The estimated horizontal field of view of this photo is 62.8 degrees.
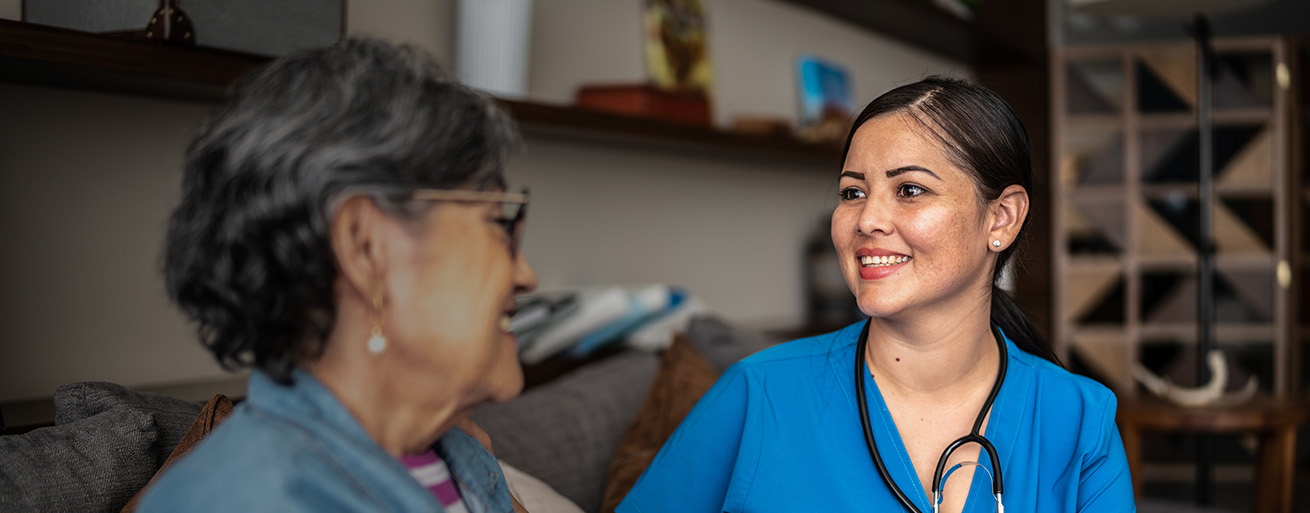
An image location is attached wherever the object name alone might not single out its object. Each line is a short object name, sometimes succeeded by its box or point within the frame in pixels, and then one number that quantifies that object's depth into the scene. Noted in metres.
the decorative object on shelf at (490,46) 2.09
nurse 1.42
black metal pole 3.70
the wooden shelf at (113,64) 1.30
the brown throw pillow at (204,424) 1.17
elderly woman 0.78
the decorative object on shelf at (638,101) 2.41
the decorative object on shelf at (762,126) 2.87
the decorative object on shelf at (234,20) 1.43
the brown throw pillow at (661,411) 1.74
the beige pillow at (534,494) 1.47
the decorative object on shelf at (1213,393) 3.39
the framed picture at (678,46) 2.78
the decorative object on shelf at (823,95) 3.41
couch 1.10
